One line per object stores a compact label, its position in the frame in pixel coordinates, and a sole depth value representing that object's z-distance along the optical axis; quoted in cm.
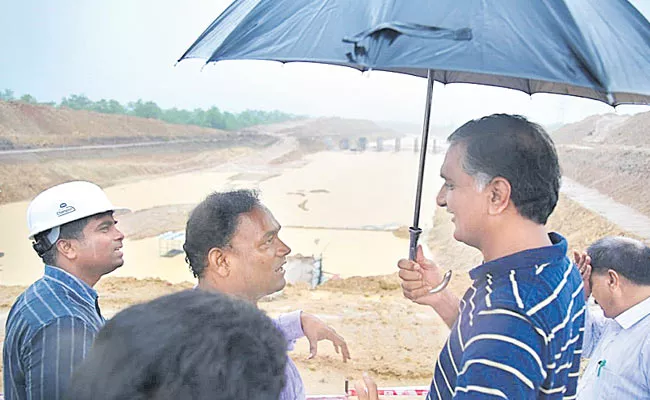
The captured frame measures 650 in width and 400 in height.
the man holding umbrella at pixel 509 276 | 132
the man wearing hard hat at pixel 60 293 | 177
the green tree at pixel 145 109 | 5969
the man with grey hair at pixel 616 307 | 237
